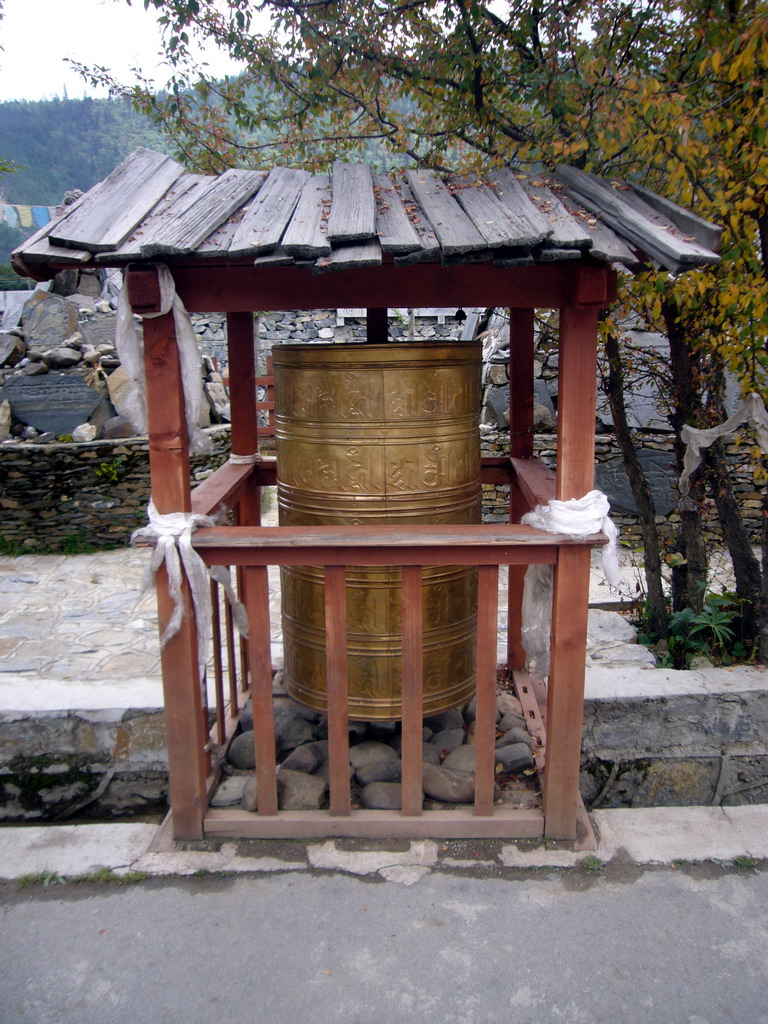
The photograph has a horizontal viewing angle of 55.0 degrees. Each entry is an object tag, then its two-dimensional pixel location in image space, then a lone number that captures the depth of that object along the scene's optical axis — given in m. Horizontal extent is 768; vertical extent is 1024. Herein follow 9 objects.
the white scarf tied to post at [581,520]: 2.93
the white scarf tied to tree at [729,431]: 3.75
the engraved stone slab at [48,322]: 10.98
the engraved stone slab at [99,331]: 11.48
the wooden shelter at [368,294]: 2.55
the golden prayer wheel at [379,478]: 3.29
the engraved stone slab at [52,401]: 9.47
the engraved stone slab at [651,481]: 8.53
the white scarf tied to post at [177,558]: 2.91
